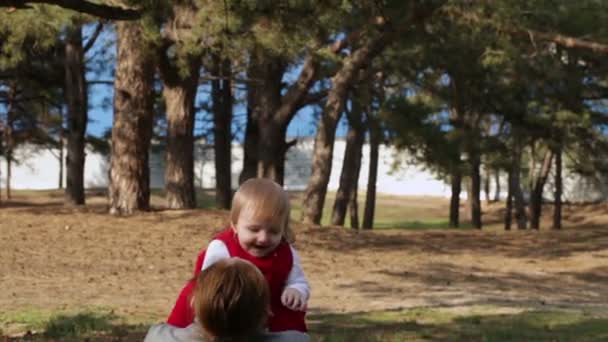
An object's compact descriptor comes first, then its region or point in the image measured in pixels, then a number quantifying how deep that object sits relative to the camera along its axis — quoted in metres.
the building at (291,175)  40.78
